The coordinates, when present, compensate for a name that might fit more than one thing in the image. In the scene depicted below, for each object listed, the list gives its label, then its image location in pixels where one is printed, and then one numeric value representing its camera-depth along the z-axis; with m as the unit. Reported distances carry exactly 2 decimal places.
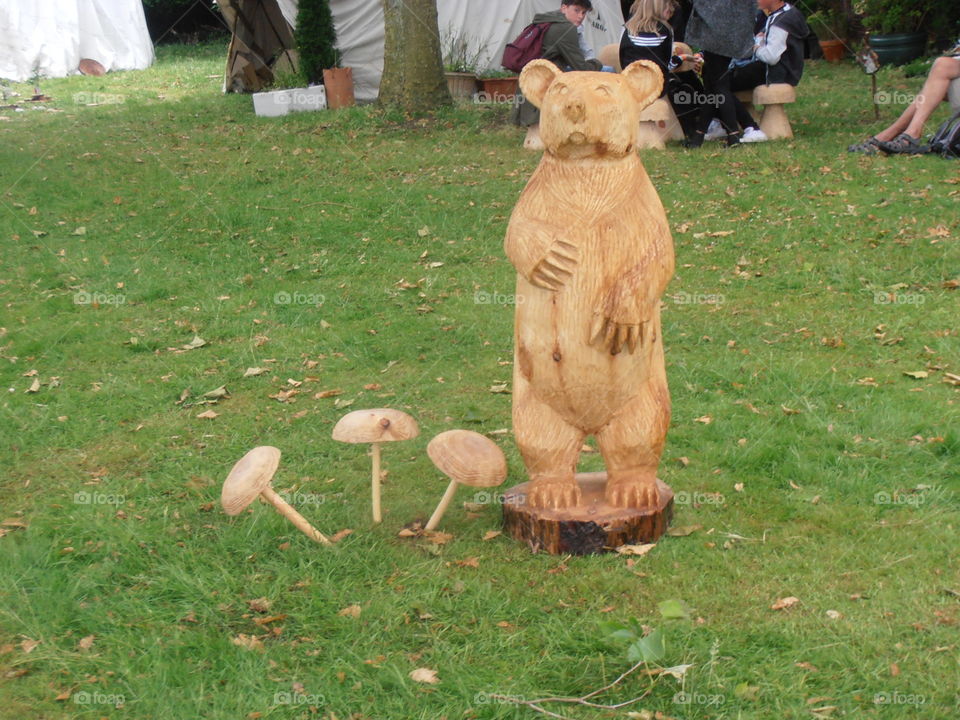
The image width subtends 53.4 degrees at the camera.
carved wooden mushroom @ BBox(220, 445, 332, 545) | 3.63
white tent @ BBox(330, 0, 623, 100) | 15.19
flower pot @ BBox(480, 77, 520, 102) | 14.33
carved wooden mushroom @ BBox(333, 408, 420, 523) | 3.90
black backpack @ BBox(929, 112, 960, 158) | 9.32
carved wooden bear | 3.57
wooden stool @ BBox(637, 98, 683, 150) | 10.39
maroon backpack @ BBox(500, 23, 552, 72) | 10.49
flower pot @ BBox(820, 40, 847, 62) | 17.05
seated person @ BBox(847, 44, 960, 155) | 9.36
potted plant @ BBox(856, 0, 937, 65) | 15.57
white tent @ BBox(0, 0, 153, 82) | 19.23
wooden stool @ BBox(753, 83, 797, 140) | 10.27
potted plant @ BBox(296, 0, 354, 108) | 14.40
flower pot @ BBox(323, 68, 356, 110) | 13.81
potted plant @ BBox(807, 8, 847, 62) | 17.05
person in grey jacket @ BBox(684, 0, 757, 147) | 10.10
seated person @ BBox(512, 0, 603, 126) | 10.23
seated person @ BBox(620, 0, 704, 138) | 9.72
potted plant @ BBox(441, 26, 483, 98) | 14.73
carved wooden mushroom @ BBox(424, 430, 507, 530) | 3.81
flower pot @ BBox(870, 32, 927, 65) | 15.60
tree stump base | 3.85
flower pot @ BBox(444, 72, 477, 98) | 14.69
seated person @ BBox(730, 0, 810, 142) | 10.39
